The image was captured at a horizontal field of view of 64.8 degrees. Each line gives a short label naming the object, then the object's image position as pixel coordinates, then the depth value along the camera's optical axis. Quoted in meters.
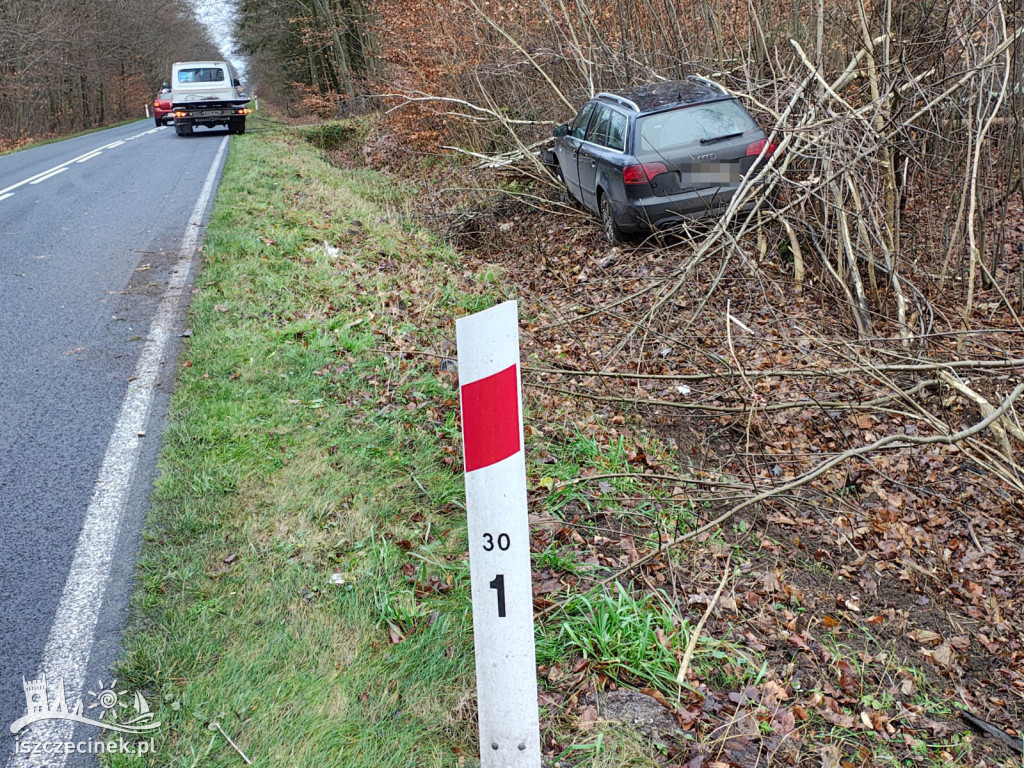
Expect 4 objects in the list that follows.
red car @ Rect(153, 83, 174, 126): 32.16
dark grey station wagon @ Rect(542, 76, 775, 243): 8.79
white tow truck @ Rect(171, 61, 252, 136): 23.67
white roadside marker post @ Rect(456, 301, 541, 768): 2.06
